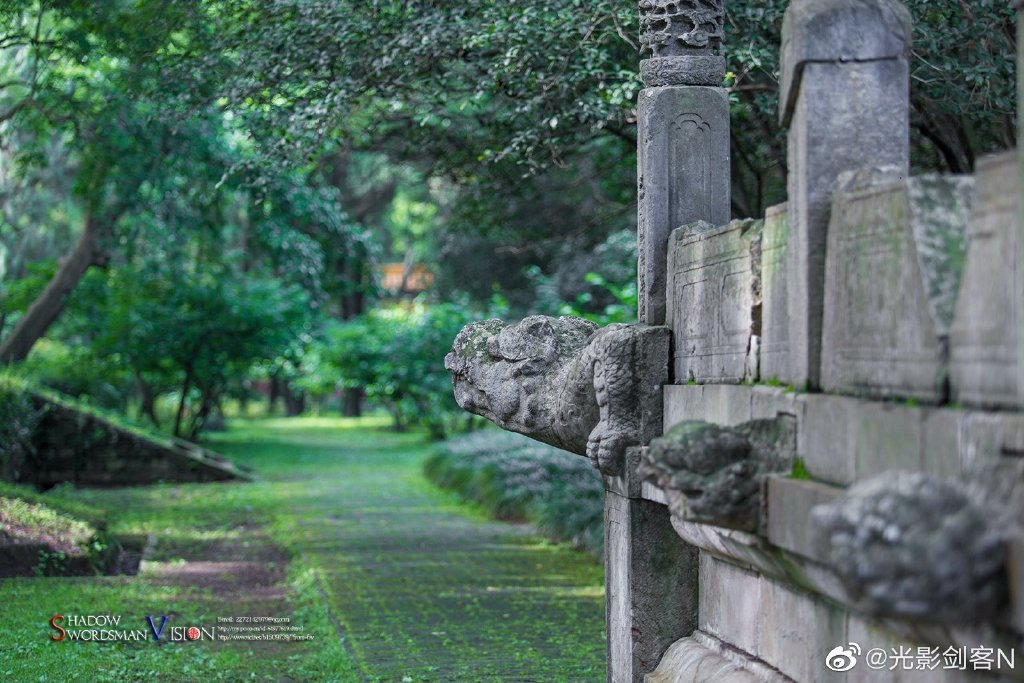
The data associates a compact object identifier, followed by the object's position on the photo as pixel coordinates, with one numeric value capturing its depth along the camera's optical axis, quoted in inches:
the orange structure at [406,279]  1316.4
